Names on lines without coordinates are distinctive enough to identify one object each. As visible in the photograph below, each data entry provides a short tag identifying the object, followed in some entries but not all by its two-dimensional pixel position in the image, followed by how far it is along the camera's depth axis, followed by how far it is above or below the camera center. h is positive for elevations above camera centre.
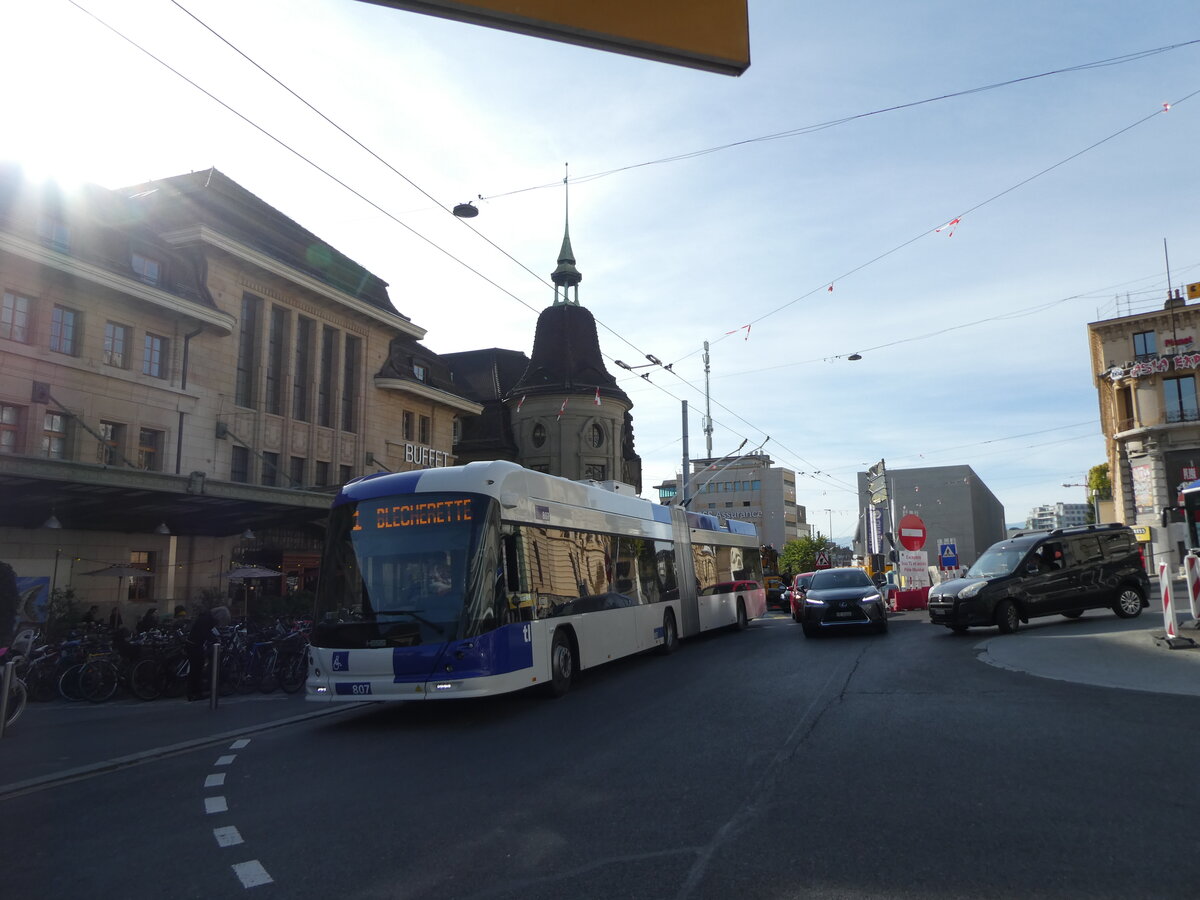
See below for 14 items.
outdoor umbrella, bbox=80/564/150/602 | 21.94 +0.41
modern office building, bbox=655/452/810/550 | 119.06 +10.62
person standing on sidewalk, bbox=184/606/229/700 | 14.20 -0.95
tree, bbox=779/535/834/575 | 77.69 +1.87
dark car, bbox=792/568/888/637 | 19.09 -0.72
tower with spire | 53.41 +10.73
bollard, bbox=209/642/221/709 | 13.21 -1.37
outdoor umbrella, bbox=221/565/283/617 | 24.72 +0.35
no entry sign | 30.70 +1.44
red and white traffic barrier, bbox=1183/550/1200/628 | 13.51 -0.17
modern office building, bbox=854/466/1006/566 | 72.31 +5.80
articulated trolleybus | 10.31 -0.10
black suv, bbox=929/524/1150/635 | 18.16 -0.21
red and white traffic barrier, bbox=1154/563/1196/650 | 13.19 -0.85
